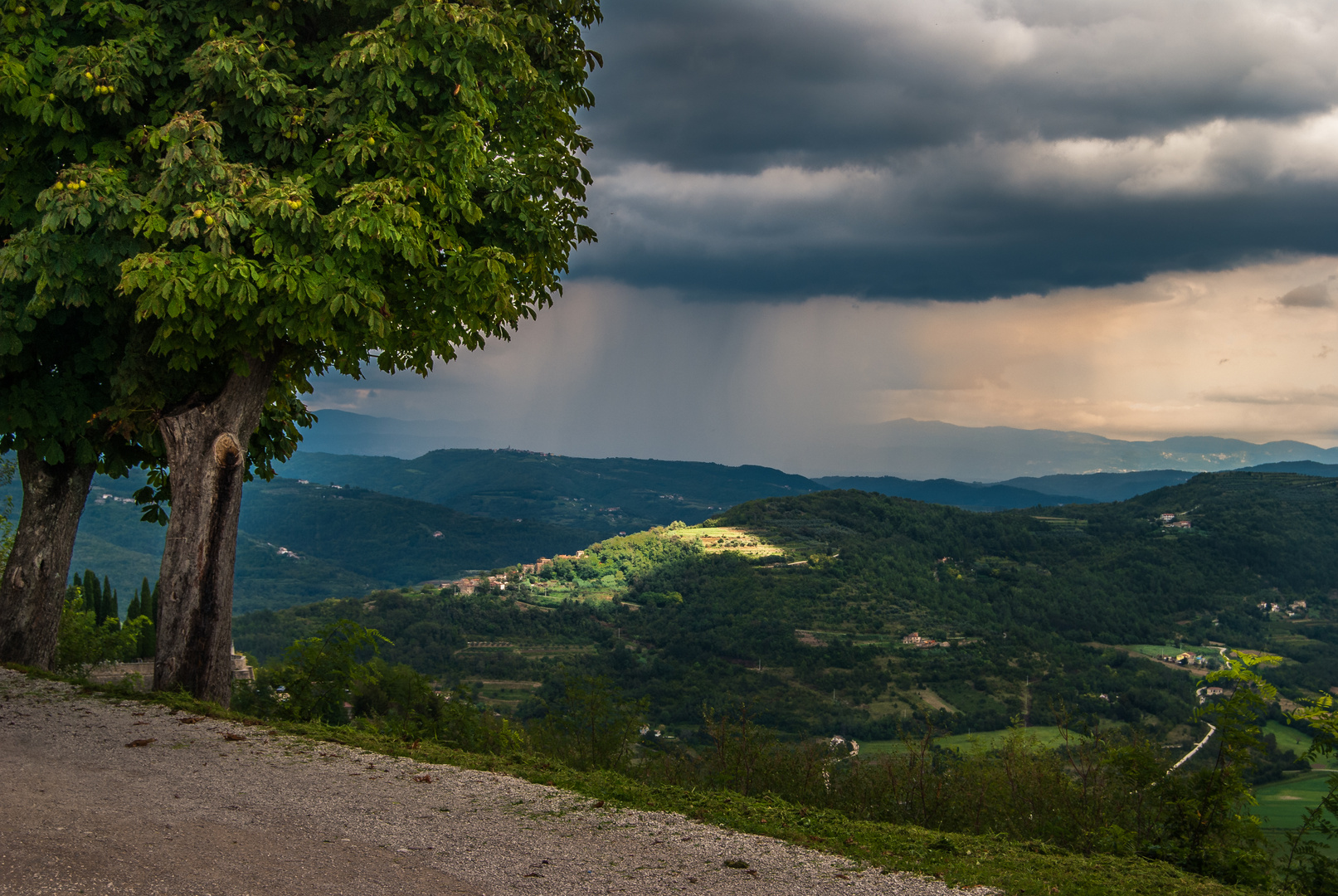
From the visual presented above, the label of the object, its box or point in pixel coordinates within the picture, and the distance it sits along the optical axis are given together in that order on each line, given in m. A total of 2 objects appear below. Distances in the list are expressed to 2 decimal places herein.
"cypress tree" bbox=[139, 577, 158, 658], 33.47
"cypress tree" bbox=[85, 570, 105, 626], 34.57
